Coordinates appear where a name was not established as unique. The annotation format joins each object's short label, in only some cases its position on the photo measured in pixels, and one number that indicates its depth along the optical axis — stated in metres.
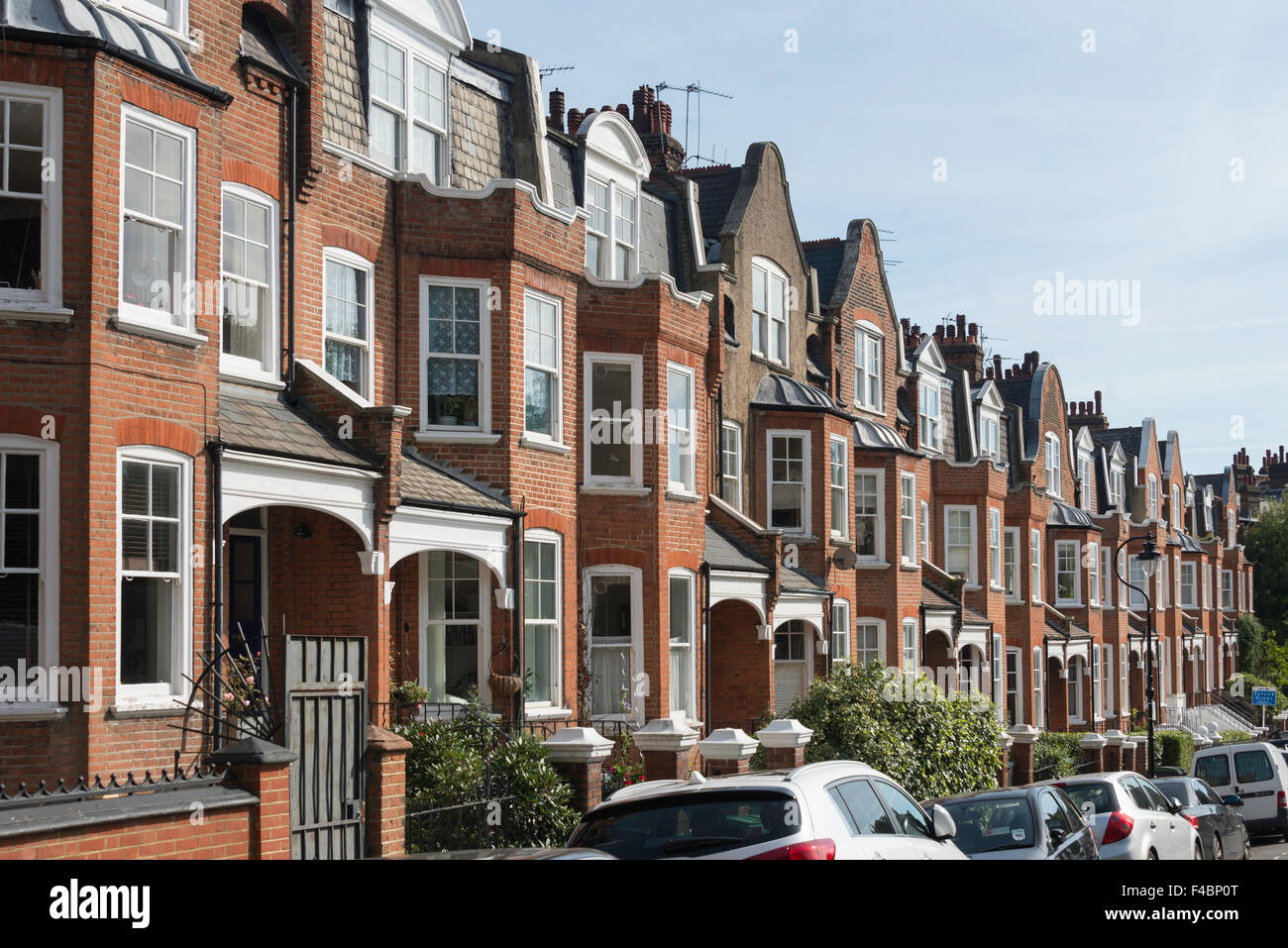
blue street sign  52.03
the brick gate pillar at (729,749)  17.14
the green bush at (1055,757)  33.59
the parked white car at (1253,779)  27.48
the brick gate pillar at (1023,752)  30.20
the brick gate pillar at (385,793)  12.78
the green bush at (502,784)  15.07
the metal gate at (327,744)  11.86
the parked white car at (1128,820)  15.40
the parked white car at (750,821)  9.05
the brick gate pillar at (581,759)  16.17
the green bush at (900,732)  21.20
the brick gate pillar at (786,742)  18.25
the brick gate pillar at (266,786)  10.52
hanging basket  19.06
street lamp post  31.83
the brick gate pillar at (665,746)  16.77
